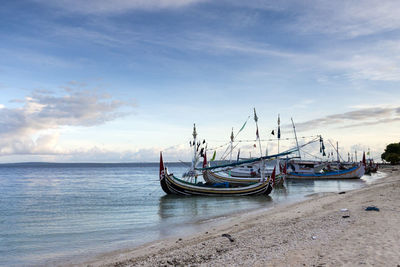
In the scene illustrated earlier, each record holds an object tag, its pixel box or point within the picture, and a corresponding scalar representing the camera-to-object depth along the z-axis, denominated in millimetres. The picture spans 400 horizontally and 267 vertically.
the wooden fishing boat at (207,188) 33812
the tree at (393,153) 117000
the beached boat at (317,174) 63281
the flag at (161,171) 34831
